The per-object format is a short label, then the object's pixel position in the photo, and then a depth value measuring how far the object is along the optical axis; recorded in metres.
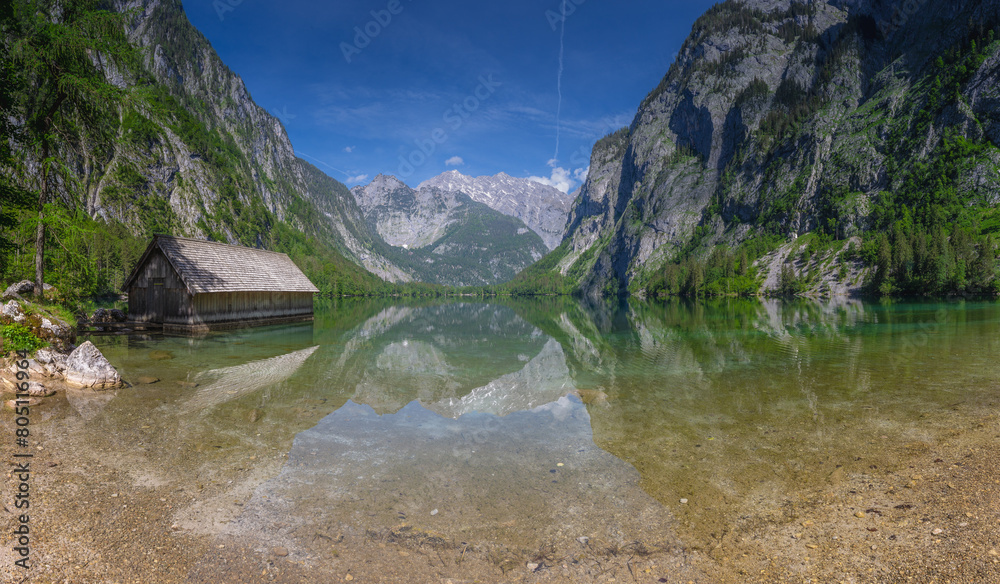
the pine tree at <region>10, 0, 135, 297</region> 17.08
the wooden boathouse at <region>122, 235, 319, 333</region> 34.44
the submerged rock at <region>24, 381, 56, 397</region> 11.67
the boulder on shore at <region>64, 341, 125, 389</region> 13.31
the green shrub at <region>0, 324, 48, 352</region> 13.36
